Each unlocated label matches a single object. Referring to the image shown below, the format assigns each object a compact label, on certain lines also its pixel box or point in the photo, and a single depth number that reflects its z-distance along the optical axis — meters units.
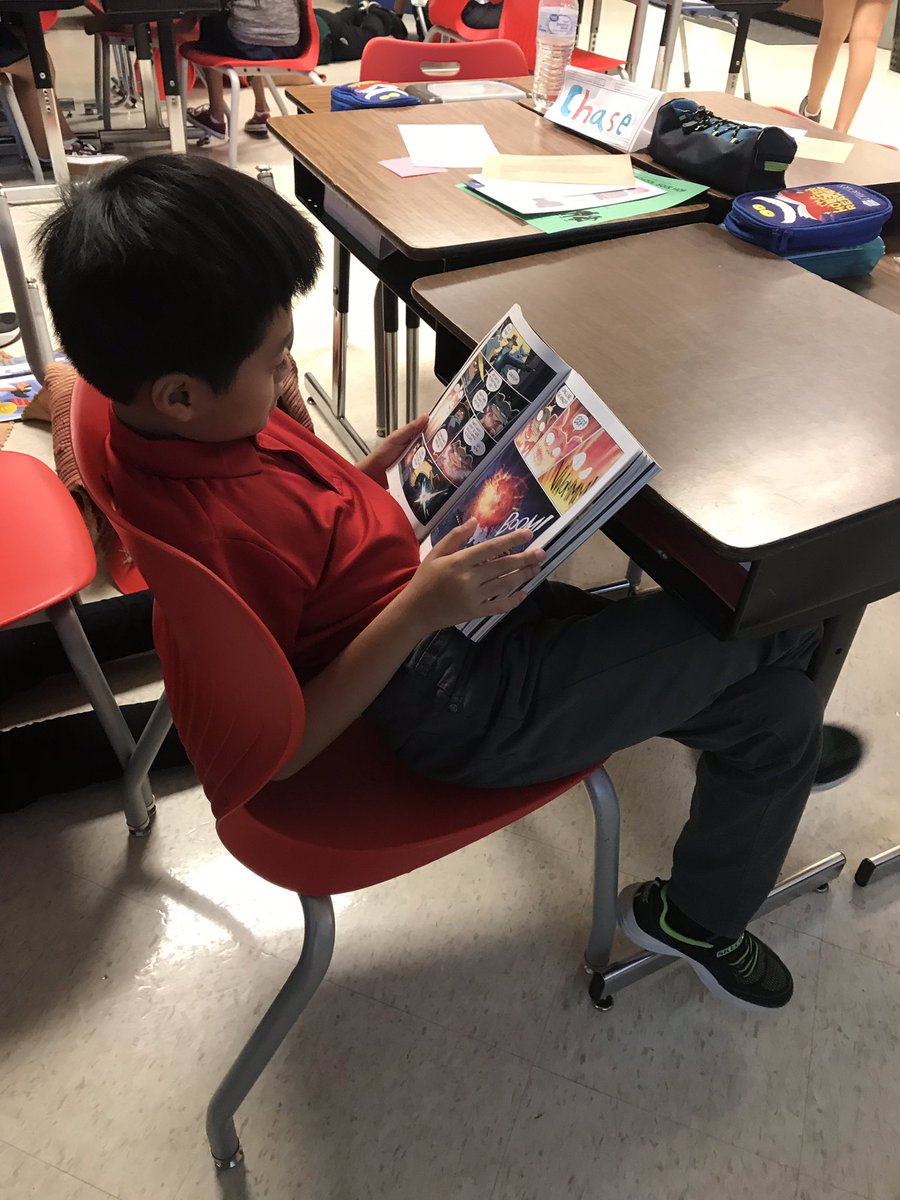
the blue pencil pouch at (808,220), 1.29
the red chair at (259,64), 3.55
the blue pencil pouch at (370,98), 1.82
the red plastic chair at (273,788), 0.69
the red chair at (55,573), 1.15
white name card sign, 1.64
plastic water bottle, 1.81
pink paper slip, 1.51
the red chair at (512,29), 2.81
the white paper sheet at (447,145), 1.57
